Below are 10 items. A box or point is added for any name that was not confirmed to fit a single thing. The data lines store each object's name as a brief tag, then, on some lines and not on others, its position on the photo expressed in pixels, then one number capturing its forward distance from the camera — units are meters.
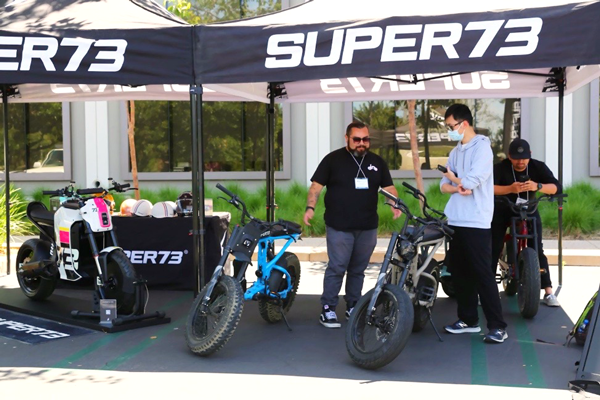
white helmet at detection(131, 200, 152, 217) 9.17
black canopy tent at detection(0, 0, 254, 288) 6.88
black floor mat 6.93
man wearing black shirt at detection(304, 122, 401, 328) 7.17
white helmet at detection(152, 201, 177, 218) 9.03
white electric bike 7.30
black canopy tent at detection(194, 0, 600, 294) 5.96
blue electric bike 6.10
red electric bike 7.38
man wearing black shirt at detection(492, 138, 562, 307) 7.84
